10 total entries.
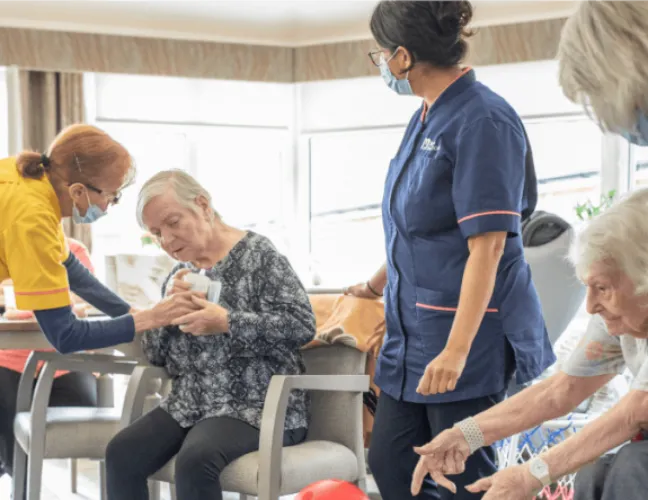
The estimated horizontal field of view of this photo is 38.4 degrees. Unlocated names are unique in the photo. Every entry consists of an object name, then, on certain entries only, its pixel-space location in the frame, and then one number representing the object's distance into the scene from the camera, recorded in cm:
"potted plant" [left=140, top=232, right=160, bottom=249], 551
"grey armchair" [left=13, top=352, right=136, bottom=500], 262
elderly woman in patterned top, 226
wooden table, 261
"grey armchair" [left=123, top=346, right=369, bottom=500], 220
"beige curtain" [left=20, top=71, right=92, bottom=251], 597
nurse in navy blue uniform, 170
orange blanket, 244
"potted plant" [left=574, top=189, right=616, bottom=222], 506
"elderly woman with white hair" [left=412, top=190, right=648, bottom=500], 142
